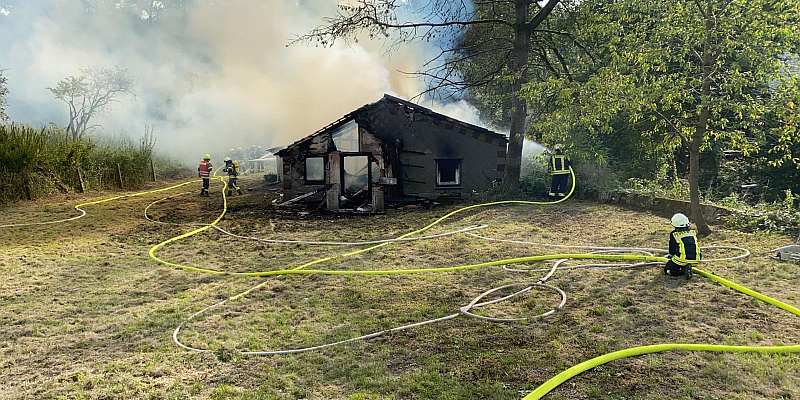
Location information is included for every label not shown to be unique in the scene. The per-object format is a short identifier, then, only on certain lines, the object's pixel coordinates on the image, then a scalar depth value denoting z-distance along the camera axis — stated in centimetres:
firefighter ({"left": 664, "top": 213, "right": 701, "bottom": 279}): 597
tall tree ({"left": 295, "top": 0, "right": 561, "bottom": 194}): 1401
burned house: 1492
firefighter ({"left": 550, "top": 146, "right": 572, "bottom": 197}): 1426
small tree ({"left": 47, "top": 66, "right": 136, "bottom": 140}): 3297
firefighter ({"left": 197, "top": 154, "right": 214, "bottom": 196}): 1703
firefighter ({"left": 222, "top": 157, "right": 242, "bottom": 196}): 1734
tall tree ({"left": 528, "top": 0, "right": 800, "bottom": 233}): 720
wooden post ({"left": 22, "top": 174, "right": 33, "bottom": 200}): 1435
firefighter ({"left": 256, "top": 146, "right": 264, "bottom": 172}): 3350
